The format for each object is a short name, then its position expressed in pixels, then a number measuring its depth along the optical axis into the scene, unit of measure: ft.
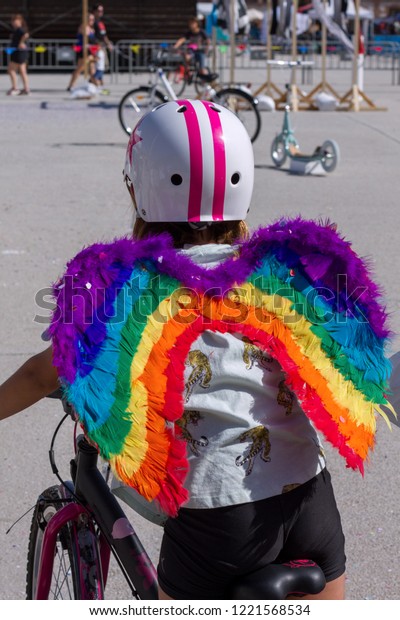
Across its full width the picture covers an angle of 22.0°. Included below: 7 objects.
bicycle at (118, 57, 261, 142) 48.38
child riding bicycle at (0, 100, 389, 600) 6.52
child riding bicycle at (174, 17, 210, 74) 74.23
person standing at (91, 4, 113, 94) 78.02
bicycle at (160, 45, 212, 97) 69.51
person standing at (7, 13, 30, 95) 70.88
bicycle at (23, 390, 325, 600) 7.47
